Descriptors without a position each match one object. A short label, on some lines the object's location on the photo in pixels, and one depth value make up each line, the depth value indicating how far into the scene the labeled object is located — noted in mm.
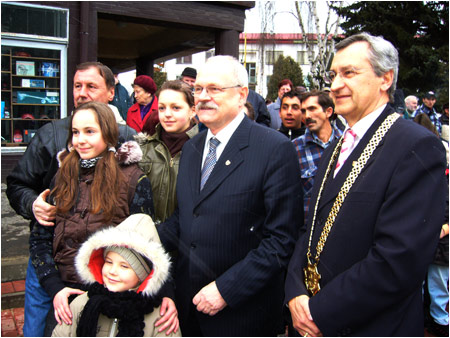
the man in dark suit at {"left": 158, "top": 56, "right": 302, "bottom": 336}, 2174
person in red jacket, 5870
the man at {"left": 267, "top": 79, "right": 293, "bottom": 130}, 6933
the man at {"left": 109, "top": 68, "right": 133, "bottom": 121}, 7418
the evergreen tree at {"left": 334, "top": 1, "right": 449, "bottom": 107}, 14844
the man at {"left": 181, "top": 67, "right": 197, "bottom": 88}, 5848
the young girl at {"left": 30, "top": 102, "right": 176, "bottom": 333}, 2346
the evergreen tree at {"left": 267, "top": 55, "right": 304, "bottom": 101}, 36281
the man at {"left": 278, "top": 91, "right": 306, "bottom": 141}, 4617
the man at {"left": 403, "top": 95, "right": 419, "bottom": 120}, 9336
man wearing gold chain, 1682
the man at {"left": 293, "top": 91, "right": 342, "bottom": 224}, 3629
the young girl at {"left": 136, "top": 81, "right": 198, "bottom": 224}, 2947
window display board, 7160
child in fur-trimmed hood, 2047
